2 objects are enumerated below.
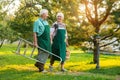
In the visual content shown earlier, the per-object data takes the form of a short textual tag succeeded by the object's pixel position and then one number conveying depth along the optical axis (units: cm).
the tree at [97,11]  1889
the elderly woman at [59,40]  1296
